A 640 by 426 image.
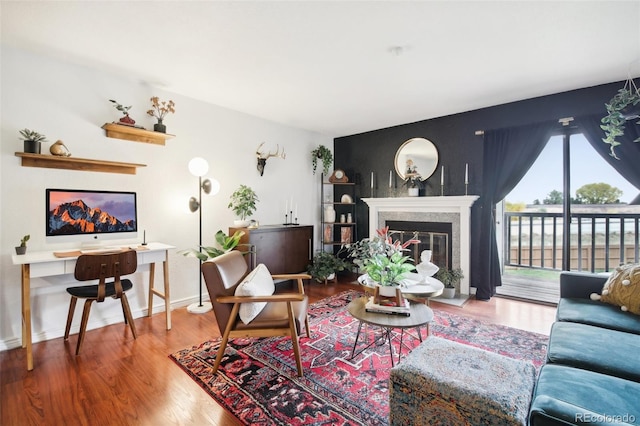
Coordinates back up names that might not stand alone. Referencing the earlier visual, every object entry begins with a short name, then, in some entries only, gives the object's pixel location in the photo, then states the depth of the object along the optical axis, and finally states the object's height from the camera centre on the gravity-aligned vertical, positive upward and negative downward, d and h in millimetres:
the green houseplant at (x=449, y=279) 3982 -927
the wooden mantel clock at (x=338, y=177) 5176 +585
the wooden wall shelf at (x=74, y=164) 2600 +452
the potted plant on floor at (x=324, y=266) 4633 -876
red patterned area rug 1772 -1176
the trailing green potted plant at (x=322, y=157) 5082 +929
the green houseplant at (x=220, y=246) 3373 -427
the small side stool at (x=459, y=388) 1245 -793
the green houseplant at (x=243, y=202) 3805 +112
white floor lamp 3432 +257
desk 2237 -449
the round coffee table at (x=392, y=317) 2018 -760
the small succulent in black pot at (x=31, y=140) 2535 +602
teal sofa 1091 -766
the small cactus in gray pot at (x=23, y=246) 2463 -294
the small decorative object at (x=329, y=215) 5168 -74
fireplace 4062 -48
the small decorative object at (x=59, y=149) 2656 +551
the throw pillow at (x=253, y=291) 2195 -612
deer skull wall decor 4332 +778
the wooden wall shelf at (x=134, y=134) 2965 +814
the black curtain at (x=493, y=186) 3740 +320
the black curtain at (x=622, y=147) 3025 +662
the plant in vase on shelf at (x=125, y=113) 3000 +997
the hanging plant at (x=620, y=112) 2803 +941
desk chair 2387 -534
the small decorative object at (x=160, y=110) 3246 +1122
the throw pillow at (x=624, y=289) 2129 -583
